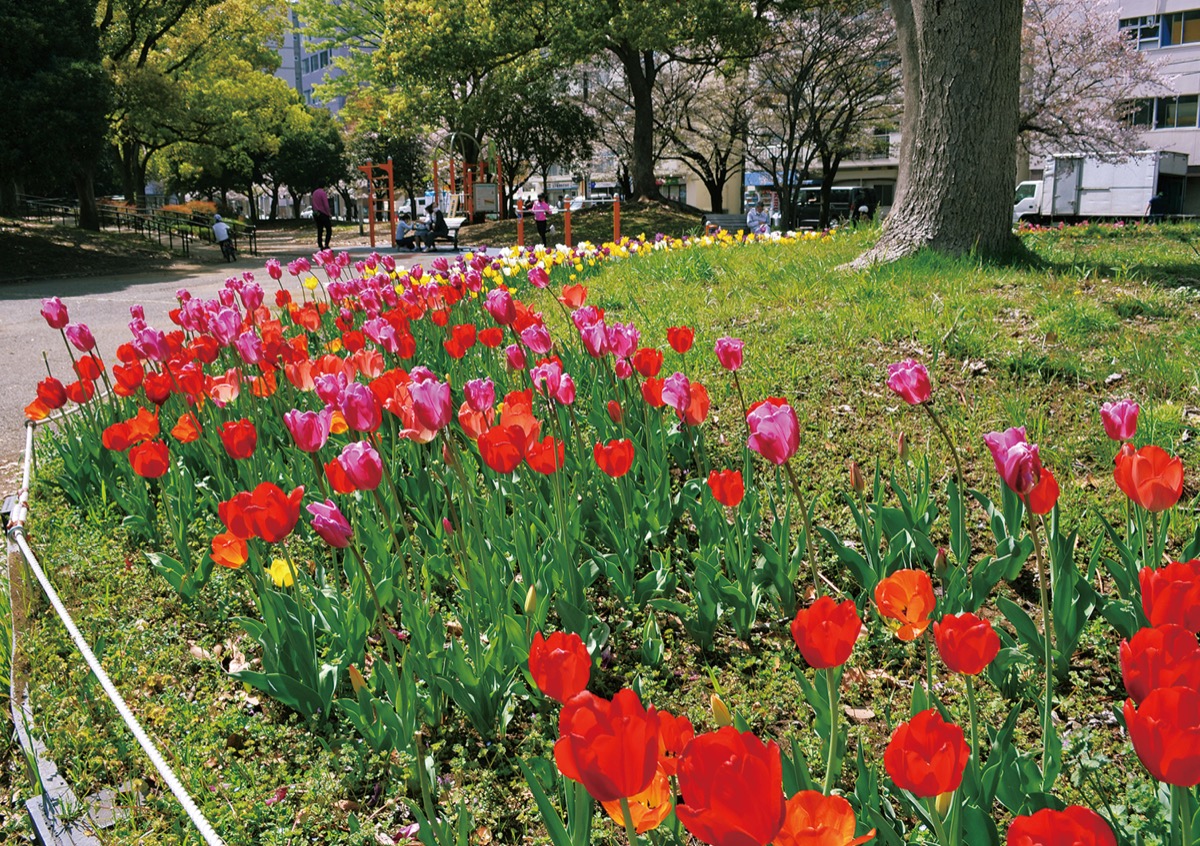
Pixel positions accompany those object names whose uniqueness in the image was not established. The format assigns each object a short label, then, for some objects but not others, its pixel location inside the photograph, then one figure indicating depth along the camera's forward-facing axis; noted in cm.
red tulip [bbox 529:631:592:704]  122
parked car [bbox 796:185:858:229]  3816
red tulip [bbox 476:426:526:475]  214
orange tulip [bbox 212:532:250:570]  215
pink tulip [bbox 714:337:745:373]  280
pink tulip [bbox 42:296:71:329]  418
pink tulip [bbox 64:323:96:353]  393
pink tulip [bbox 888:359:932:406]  235
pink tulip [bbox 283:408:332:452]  223
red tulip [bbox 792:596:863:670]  127
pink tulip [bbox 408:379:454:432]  224
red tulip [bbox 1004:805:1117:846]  90
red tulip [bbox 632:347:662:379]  299
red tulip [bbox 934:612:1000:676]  130
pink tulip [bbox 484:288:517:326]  353
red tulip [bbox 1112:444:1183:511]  170
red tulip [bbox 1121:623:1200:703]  110
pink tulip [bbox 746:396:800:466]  192
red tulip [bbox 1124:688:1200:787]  98
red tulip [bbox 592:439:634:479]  234
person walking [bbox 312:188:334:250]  2303
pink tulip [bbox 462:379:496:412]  249
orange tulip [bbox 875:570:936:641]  145
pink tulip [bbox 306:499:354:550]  192
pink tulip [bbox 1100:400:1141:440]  205
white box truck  3241
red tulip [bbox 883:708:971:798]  110
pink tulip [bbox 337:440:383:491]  198
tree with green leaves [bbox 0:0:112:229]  1853
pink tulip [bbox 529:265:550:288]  448
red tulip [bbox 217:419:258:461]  267
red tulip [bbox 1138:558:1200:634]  133
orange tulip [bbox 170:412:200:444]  308
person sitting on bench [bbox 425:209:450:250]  2505
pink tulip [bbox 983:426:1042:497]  167
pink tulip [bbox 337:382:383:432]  233
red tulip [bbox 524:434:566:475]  229
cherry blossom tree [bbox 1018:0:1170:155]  2236
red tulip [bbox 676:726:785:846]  92
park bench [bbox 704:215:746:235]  2588
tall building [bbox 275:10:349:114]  8006
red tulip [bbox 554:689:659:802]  100
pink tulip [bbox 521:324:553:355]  320
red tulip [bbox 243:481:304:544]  193
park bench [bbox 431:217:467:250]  2564
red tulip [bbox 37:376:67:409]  350
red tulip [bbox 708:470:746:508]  219
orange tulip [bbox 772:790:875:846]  100
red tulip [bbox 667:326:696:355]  317
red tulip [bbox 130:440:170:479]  273
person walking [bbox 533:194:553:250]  2031
